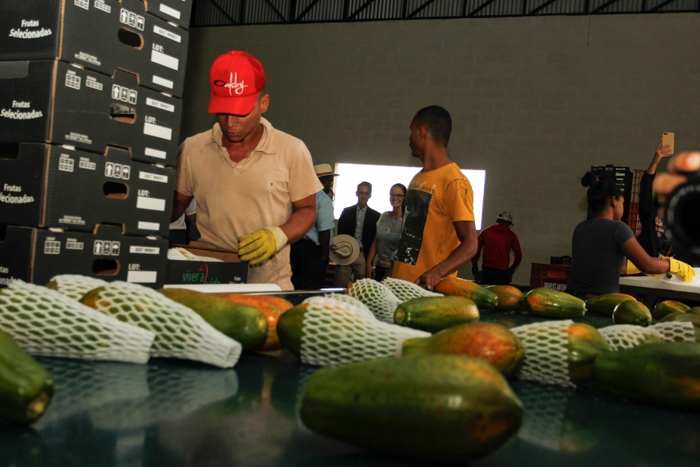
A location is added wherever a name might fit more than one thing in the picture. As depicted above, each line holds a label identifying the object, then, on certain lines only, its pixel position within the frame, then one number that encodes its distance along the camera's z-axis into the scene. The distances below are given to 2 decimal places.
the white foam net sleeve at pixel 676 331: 1.31
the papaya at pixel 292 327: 1.09
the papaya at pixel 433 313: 1.43
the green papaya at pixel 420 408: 0.63
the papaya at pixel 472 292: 2.28
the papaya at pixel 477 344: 0.95
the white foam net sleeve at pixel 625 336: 1.20
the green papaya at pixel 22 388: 0.65
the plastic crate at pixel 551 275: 8.79
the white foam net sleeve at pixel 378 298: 1.77
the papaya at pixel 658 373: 0.95
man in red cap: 3.13
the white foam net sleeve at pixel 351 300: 1.21
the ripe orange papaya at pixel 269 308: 1.19
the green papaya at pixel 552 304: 2.35
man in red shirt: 9.41
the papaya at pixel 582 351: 1.07
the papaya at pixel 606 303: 2.61
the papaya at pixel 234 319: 1.07
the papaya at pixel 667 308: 2.39
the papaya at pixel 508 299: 2.37
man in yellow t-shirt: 3.44
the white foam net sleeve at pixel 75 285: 1.20
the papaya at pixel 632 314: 2.03
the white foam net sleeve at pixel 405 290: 2.03
